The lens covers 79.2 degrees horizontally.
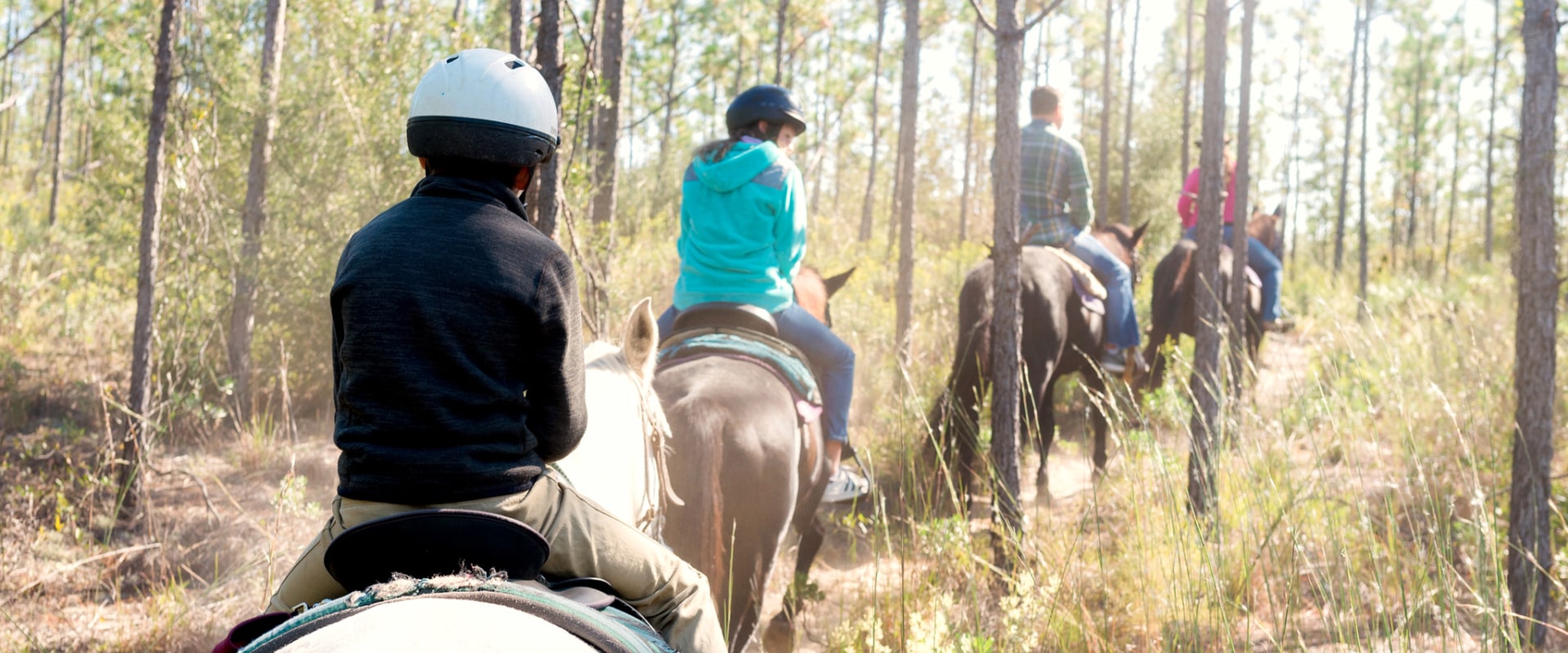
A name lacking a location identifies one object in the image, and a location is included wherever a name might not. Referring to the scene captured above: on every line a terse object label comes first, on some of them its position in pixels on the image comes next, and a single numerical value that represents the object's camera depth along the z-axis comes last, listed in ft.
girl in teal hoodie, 14.53
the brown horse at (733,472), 11.18
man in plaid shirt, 23.41
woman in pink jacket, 31.81
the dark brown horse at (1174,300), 29.76
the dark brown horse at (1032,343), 20.26
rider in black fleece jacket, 6.20
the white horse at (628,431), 8.61
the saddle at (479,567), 5.20
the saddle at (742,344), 13.57
